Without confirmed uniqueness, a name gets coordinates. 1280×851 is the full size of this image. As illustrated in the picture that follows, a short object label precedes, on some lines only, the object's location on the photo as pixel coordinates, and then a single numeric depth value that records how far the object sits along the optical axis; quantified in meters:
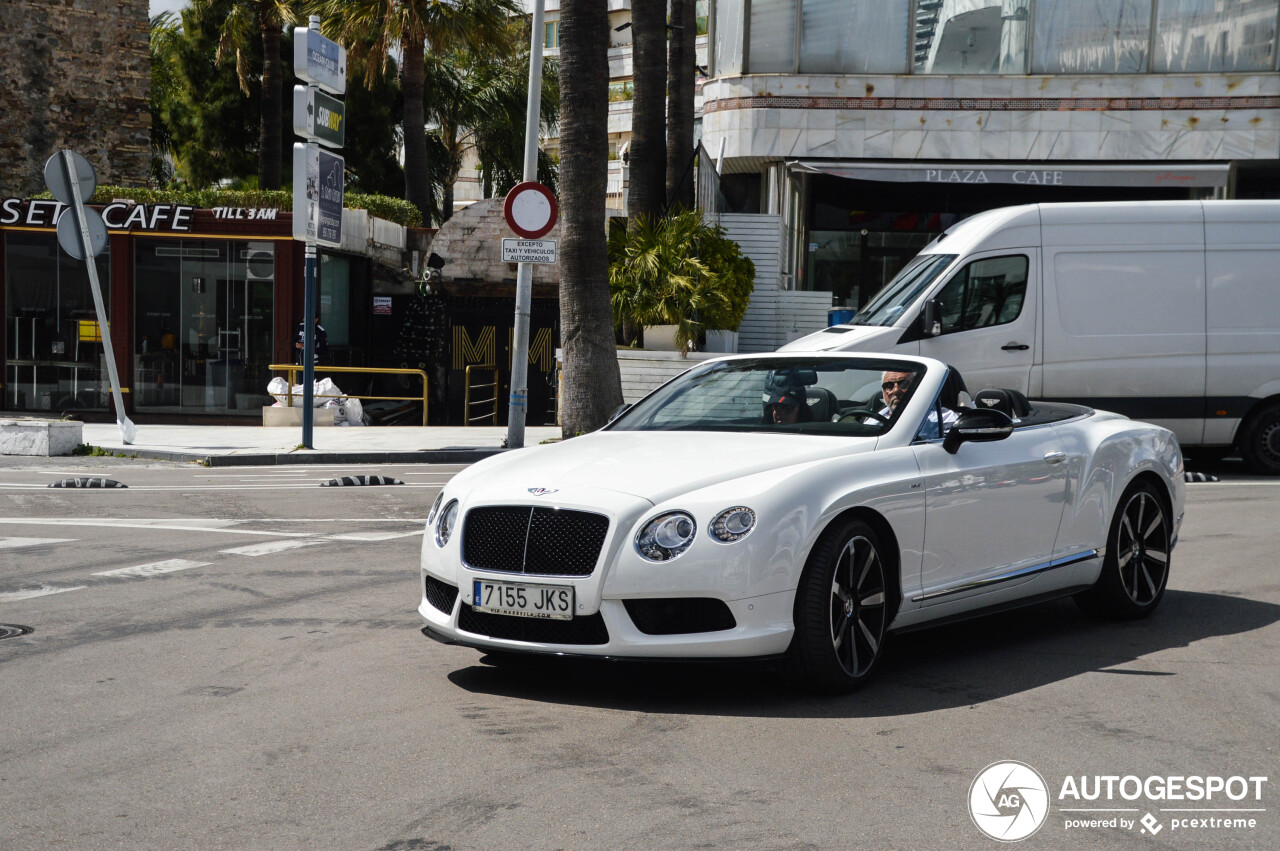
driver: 6.32
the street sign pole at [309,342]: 17.59
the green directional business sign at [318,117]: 17.41
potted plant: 21.73
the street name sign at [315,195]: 17.81
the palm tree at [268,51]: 35.11
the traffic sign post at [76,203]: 17.61
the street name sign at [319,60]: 17.31
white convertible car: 5.24
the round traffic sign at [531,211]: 17.64
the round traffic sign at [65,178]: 17.61
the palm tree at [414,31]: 32.88
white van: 15.36
